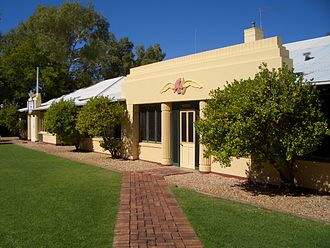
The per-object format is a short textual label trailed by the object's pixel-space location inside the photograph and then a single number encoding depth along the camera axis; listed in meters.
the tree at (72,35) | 43.47
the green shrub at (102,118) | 17.56
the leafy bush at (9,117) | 36.97
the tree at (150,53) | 57.52
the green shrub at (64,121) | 22.25
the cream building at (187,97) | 10.88
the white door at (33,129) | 33.72
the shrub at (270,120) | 8.99
